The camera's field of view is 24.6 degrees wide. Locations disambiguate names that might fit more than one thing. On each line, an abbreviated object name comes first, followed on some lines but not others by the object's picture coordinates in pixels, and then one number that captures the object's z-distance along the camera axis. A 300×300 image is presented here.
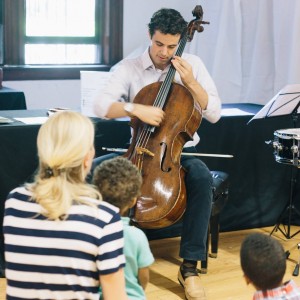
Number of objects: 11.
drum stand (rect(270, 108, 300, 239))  3.50
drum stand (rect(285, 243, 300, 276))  3.22
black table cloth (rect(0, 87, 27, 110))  4.37
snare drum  3.18
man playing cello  2.92
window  4.85
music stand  3.23
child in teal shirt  1.83
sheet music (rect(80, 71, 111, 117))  3.31
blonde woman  1.64
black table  3.38
